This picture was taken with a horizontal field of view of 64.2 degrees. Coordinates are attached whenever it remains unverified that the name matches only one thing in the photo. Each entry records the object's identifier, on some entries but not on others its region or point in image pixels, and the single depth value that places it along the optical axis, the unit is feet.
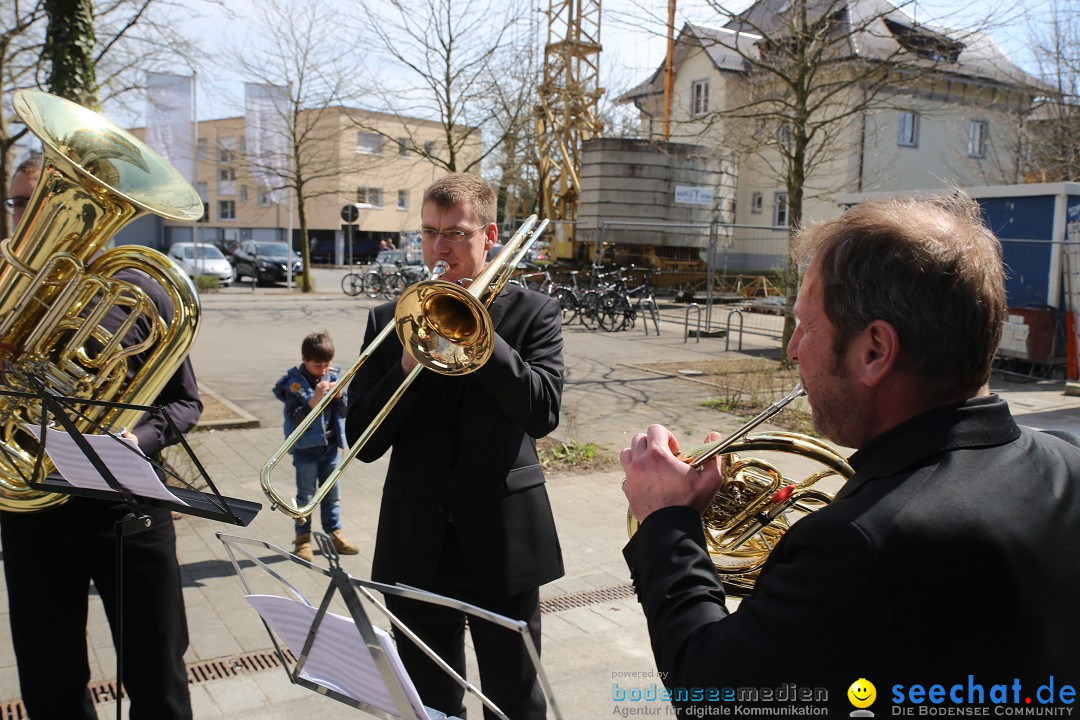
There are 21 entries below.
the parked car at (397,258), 93.61
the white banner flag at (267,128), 75.15
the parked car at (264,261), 95.66
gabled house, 34.01
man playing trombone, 8.32
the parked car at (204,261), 89.27
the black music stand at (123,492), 6.53
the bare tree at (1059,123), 61.26
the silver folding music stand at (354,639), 5.05
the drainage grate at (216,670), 10.93
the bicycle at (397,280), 71.91
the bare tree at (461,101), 48.44
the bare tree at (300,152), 75.41
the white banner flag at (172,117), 46.09
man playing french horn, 3.94
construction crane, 86.84
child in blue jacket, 16.48
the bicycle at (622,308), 55.47
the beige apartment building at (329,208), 132.57
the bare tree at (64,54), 18.52
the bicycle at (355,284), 79.92
